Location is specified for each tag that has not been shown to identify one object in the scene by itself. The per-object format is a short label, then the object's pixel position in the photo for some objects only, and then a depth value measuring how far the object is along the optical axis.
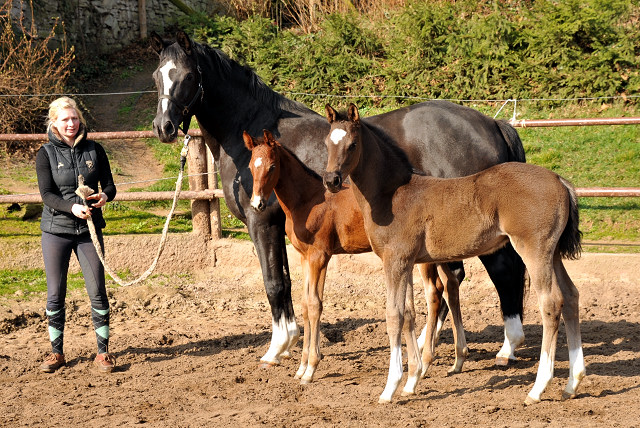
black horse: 11.21
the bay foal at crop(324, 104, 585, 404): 8.70
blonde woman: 11.20
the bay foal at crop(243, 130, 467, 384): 10.40
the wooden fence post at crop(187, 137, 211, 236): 17.14
